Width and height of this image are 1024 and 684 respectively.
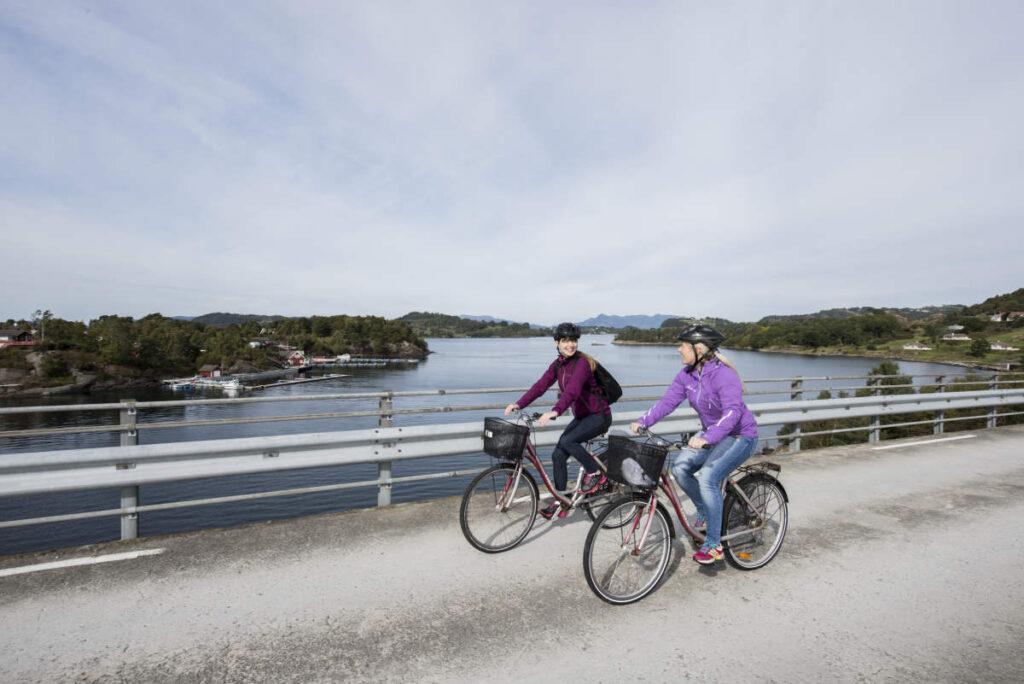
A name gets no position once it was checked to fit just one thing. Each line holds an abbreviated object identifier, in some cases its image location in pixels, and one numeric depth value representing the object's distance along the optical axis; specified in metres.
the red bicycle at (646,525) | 3.45
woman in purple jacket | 3.73
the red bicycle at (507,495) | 4.19
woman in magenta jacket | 4.54
